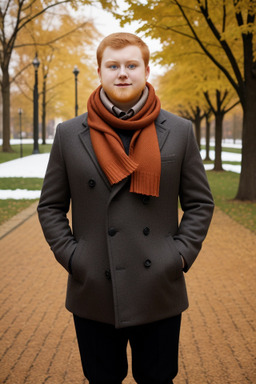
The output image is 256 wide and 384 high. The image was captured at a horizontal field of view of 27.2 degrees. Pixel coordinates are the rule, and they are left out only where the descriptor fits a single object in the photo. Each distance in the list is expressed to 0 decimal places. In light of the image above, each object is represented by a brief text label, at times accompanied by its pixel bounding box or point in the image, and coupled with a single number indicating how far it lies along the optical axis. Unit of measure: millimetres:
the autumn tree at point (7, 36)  26766
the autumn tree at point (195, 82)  13625
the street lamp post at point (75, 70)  31270
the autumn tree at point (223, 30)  10953
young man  2215
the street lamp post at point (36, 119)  30119
